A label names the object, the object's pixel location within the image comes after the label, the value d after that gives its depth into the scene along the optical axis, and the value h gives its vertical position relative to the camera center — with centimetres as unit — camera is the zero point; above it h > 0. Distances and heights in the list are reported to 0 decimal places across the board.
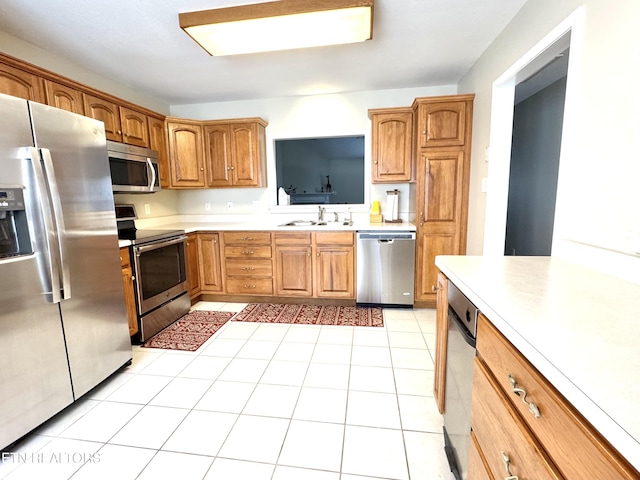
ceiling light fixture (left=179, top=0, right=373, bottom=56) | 184 +116
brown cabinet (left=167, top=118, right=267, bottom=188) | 339 +56
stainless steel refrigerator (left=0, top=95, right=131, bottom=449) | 141 -32
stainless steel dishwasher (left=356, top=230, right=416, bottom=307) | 301 -70
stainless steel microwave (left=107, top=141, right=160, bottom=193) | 253 +31
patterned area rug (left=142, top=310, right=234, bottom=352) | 247 -117
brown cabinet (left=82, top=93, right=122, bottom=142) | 242 +77
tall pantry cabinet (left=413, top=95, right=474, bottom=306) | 282 +21
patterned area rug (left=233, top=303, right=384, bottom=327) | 289 -118
